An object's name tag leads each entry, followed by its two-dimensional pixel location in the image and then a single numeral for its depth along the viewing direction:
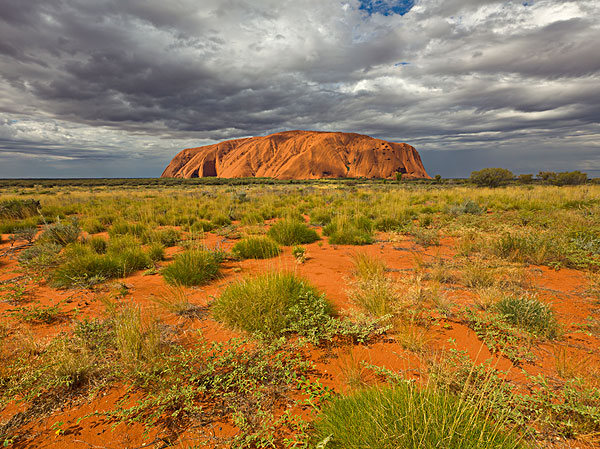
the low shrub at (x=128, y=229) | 7.85
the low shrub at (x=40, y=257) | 4.69
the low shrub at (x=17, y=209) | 10.49
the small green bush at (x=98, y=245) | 6.14
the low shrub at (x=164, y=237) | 7.05
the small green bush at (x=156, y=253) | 5.74
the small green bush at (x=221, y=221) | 10.05
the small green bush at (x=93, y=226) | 8.85
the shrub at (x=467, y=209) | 10.10
